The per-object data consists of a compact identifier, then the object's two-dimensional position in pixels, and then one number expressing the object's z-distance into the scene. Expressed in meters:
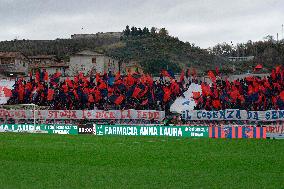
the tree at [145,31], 132.00
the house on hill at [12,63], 82.19
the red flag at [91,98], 45.59
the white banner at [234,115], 38.37
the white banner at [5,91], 48.62
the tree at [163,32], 136.52
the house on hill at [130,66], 89.12
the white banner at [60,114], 44.19
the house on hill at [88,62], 81.81
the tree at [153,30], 138.77
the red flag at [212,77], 45.53
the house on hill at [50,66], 88.38
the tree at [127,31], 133.56
